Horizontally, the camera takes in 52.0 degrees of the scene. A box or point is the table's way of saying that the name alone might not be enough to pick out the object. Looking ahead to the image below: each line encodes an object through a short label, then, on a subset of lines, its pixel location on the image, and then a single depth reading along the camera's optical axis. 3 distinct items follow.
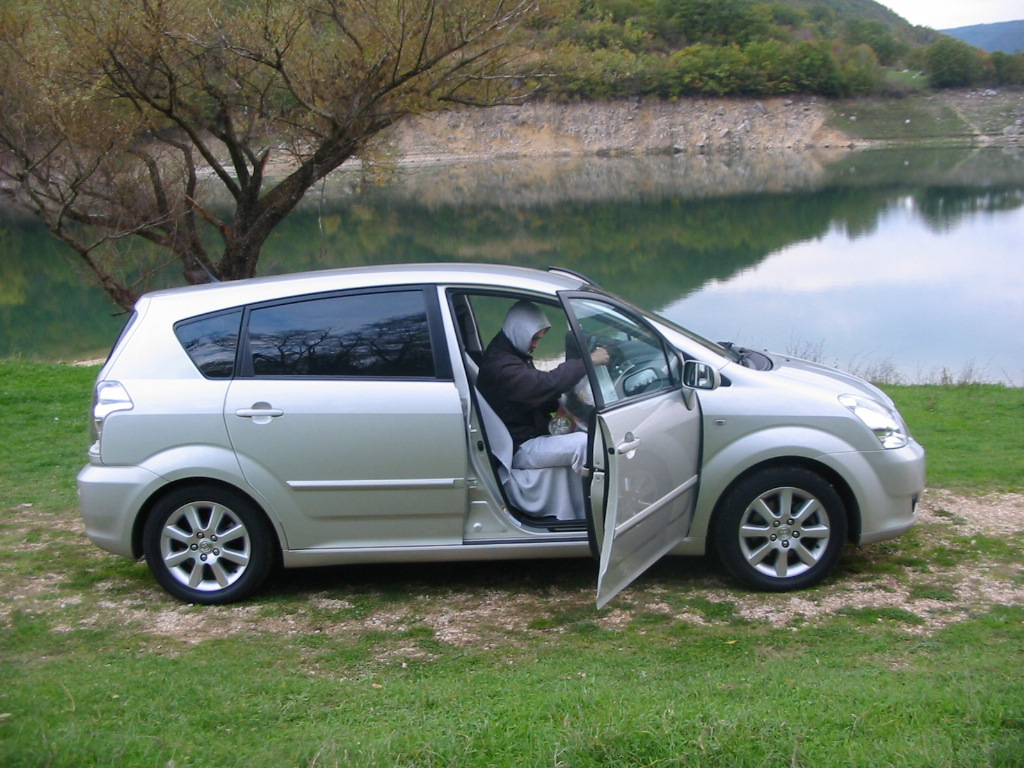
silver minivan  5.29
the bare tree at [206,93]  11.09
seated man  5.55
